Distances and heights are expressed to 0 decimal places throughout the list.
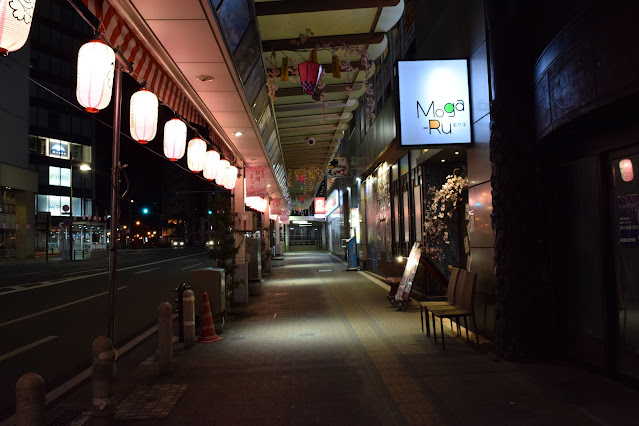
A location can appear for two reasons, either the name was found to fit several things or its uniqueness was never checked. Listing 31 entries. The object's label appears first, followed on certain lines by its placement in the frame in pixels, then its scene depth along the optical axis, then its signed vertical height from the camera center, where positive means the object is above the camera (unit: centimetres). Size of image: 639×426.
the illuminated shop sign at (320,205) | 4610 +319
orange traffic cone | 847 -153
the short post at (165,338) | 633 -128
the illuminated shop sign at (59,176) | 5697 +846
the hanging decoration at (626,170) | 504 +62
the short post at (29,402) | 301 -99
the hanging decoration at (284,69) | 1193 +427
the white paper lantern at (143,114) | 745 +205
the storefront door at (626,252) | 495 -26
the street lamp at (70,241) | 4003 +31
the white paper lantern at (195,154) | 1149 +212
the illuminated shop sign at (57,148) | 5644 +1175
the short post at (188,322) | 778 -133
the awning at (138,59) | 554 +260
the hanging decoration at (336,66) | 1168 +422
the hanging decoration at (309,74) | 1078 +373
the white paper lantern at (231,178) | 1389 +185
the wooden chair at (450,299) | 809 -116
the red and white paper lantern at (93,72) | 580 +211
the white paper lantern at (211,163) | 1218 +201
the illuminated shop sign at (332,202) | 3307 +273
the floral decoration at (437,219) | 1116 +35
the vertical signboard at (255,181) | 1594 +197
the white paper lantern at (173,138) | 970 +215
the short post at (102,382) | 460 -135
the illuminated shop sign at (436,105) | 788 +216
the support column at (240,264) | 1289 -67
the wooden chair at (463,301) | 732 -109
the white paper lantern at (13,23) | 411 +198
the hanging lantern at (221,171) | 1298 +192
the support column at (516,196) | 623 +47
